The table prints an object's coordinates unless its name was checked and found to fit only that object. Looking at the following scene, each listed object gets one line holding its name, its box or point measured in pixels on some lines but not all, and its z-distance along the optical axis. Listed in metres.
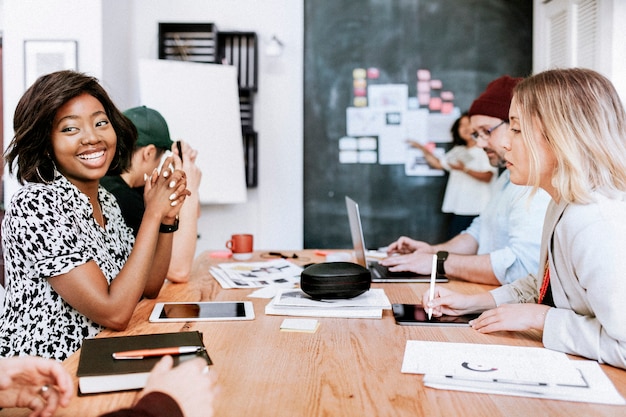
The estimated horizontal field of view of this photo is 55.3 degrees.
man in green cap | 2.06
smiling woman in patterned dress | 1.38
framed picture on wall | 3.63
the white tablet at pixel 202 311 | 1.47
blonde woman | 1.10
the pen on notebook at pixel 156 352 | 1.03
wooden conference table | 0.92
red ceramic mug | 2.48
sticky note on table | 1.37
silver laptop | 1.98
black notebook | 0.97
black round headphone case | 1.56
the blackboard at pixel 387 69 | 4.20
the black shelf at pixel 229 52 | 4.20
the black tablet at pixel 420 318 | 1.42
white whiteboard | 3.87
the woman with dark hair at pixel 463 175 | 3.98
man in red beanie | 1.98
